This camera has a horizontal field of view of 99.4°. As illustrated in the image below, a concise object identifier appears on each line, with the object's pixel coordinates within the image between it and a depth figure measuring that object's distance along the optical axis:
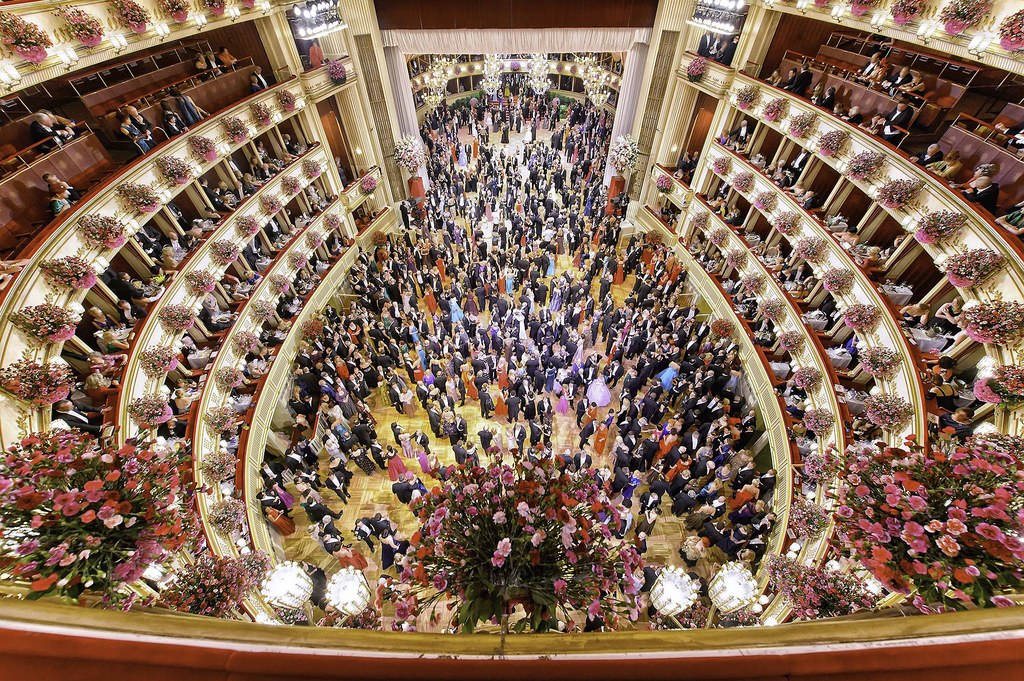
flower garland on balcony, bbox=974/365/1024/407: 5.21
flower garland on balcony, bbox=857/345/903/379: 7.27
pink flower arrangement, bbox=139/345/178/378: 7.17
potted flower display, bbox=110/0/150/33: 7.10
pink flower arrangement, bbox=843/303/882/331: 7.89
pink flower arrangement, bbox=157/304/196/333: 7.89
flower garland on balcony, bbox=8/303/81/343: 5.50
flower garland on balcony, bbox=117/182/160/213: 7.39
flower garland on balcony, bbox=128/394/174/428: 6.57
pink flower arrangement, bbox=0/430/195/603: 3.30
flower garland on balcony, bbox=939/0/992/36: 6.29
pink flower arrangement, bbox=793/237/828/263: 9.34
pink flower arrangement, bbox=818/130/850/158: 8.95
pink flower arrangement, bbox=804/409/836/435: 7.83
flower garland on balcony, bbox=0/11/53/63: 5.59
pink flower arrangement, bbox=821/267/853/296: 8.56
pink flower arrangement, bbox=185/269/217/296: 8.61
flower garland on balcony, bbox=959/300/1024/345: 5.66
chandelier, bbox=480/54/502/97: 26.22
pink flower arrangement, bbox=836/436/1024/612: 3.02
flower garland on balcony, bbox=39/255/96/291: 6.02
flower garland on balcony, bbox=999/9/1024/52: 5.79
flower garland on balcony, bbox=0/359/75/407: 5.08
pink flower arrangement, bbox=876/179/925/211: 7.46
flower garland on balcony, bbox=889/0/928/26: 7.14
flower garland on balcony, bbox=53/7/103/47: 6.36
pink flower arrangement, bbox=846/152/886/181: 8.18
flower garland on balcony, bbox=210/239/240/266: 9.29
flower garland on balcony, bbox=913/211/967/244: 6.74
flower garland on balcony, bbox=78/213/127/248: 6.68
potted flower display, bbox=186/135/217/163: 8.83
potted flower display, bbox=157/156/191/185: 8.13
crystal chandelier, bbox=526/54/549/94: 26.19
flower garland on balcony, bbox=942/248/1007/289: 6.09
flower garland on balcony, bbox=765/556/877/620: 4.80
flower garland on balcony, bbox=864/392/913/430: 6.72
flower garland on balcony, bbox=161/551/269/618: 4.74
